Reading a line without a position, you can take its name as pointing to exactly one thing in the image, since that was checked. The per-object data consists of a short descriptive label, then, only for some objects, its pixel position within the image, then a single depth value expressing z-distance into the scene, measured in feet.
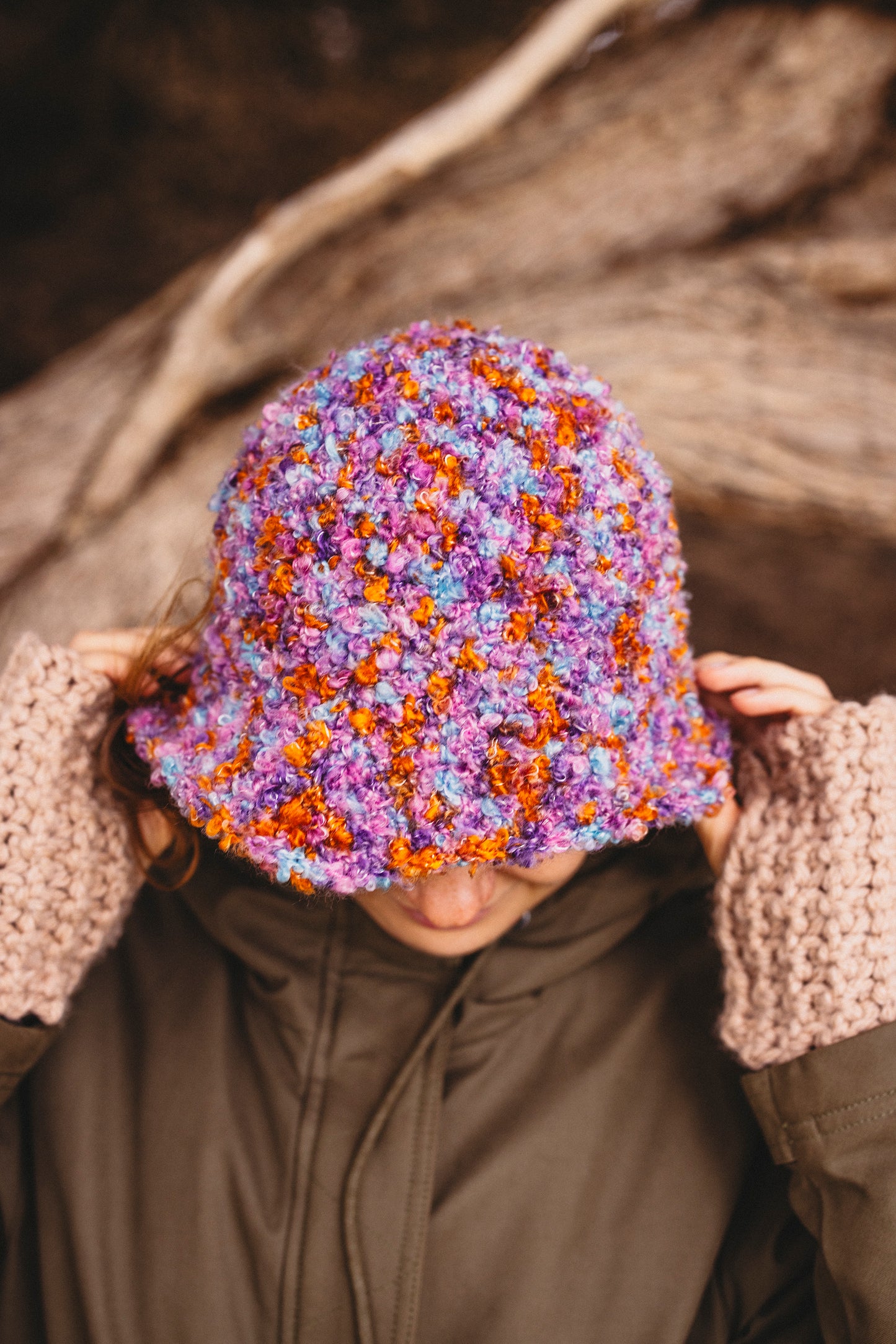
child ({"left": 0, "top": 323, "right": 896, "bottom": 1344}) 2.51
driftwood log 5.34
